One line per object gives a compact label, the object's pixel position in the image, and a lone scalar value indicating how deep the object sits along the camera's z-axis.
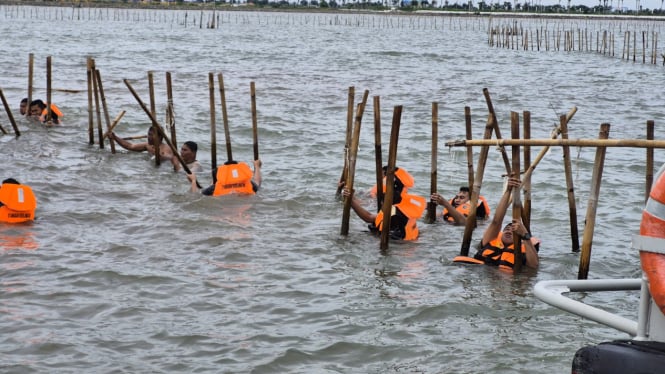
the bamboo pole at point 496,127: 11.61
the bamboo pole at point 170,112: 16.92
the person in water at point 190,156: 17.61
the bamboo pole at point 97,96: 18.20
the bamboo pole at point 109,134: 18.64
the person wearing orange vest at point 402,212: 13.05
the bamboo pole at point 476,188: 11.39
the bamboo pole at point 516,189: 10.59
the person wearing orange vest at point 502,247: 11.54
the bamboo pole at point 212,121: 16.31
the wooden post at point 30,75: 19.76
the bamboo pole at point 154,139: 17.06
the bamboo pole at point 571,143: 6.41
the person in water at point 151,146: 18.72
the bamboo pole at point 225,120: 16.07
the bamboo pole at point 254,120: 15.76
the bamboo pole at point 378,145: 12.88
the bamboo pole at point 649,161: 10.80
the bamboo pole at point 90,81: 18.13
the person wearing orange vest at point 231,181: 15.58
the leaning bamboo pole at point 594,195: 10.18
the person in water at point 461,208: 14.00
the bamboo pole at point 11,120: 19.22
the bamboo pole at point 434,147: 12.96
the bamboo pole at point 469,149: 13.28
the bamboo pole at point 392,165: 11.70
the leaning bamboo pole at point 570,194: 10.86
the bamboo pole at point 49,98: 19.83
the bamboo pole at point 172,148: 16.52
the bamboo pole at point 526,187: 11.02
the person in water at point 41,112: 22.24
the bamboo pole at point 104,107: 17.95
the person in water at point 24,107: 22.50
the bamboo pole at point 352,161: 12.59
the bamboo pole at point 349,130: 13.91
